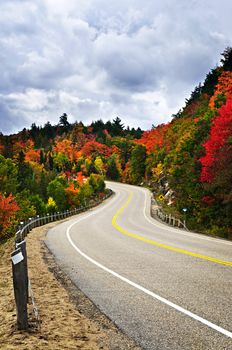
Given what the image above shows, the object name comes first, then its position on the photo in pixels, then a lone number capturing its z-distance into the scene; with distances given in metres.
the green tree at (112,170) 127.06
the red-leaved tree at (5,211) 41.78
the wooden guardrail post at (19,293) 5.27
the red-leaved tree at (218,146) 25.97
